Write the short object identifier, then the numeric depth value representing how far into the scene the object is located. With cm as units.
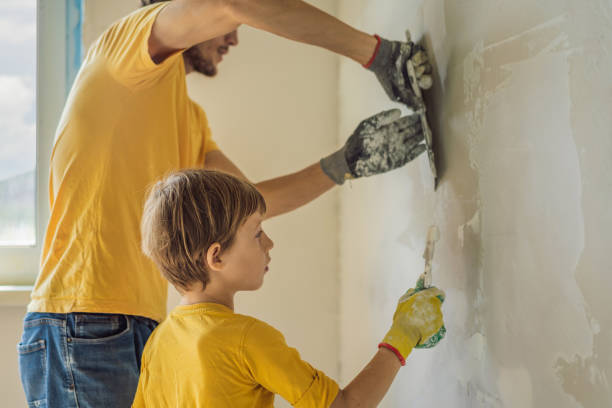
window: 213
